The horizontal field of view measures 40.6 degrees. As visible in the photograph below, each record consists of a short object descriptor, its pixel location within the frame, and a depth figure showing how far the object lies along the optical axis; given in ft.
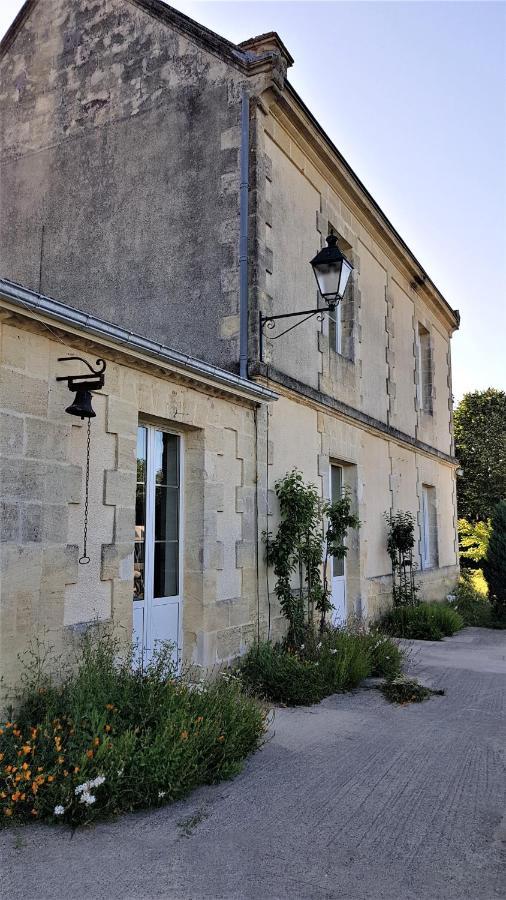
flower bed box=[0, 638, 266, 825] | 10.47
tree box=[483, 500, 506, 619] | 37.19
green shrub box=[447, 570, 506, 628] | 36.83
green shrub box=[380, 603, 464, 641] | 30.81
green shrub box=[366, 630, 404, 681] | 21.62
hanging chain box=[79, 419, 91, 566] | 14.39
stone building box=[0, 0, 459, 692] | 13.98
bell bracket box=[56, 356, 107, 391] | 13.89
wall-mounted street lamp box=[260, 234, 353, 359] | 20.84
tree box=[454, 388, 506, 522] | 66.61
